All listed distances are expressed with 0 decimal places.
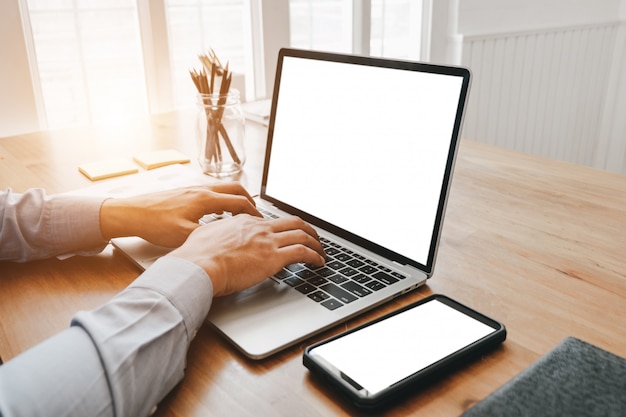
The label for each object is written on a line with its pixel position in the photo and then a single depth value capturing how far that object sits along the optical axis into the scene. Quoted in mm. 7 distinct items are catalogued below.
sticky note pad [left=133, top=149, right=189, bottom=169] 1226
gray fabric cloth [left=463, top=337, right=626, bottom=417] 458
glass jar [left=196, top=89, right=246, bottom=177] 1174
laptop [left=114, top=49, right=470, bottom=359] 650
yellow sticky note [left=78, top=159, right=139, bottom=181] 1156
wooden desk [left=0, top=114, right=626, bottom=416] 537
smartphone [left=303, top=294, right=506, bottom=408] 514
